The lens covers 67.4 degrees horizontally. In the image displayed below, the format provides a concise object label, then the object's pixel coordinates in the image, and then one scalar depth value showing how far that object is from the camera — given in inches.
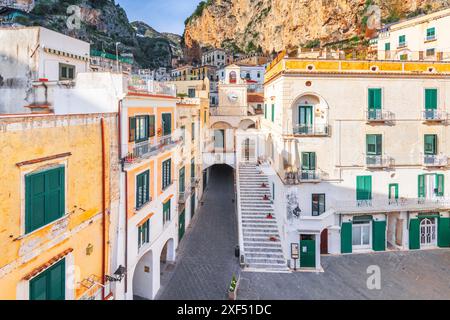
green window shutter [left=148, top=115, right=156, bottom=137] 624.9
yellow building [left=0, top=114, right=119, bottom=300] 304.3
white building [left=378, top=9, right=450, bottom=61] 1084.1
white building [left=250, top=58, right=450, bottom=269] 840.9
